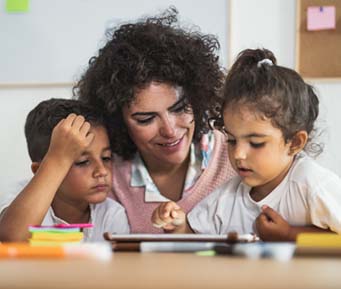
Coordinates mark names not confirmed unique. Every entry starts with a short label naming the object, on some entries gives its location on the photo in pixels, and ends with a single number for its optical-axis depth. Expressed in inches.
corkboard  90.0
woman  72.4
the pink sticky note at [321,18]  89.4
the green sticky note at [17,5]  98.8
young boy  63.5
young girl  62.1
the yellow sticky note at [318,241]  39.4
